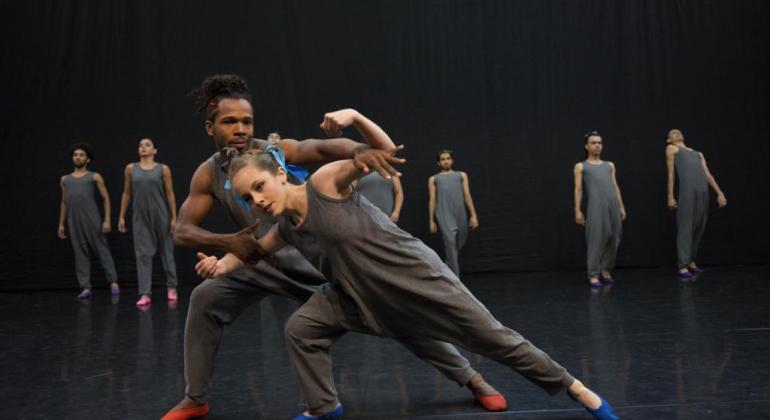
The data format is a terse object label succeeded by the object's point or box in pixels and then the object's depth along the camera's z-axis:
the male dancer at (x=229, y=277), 2.91
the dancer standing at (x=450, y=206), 7.80
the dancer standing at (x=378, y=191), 6.71
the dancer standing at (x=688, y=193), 7.53
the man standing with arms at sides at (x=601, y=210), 7.16
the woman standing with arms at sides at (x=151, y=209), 7.12
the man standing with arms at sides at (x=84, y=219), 7.65
